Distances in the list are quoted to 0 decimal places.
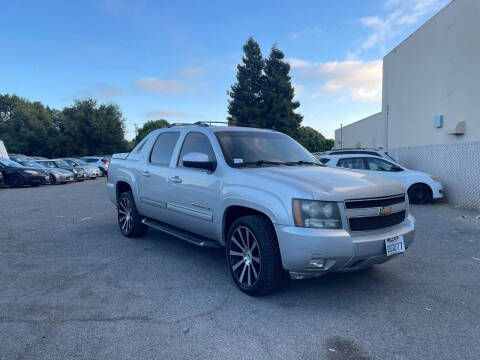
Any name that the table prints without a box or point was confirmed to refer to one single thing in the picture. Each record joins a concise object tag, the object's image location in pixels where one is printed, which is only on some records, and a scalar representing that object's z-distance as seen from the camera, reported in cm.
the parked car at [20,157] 2572
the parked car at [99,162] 2622
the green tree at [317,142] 7531
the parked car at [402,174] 1010
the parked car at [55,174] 1800
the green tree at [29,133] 4894
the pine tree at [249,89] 3444
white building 1021
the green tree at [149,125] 8148
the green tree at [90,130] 4378
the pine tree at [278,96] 3441
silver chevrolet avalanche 318
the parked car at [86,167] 2269
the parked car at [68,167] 2092
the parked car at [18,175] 1641
